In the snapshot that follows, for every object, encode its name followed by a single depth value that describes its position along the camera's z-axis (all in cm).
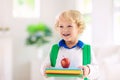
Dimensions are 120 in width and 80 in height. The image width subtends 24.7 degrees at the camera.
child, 139
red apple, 134
